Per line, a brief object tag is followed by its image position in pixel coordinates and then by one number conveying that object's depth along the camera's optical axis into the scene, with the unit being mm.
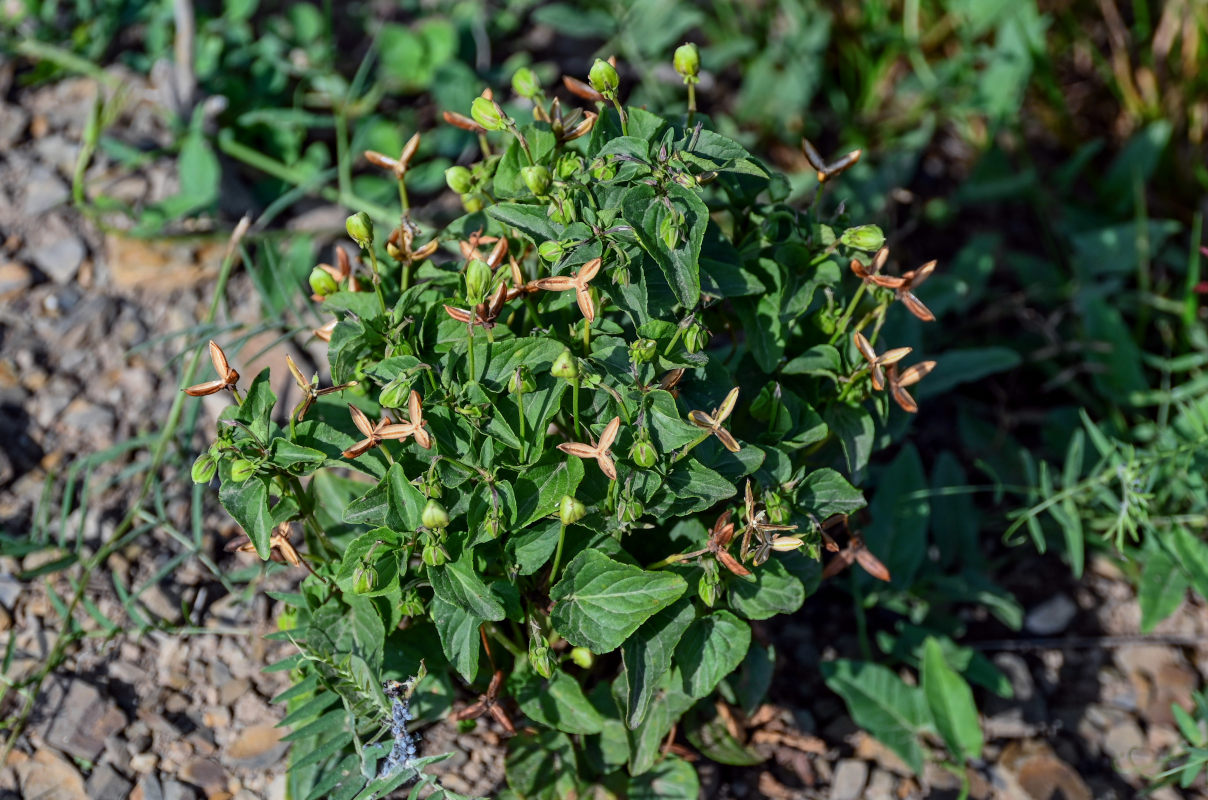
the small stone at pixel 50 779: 2100
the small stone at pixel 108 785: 2109
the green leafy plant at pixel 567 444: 1635
